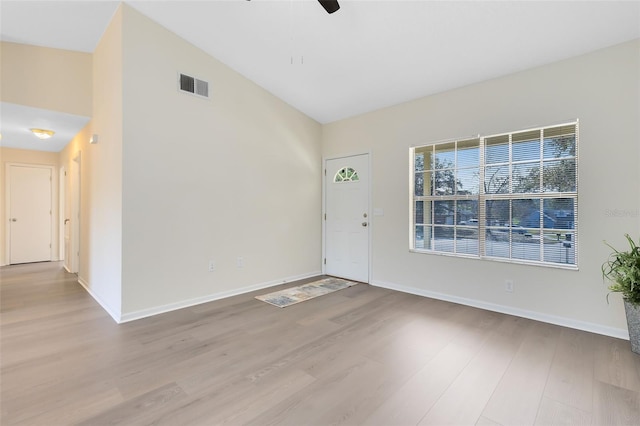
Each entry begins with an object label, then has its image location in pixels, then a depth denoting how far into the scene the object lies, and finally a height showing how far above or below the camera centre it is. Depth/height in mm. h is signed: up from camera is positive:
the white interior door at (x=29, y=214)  5949 -83
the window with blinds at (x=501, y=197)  2975 +192
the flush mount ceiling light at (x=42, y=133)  4344 +1173
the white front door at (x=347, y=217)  4633 -85
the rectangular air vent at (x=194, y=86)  3449 +1521
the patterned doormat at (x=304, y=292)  3723 -1128
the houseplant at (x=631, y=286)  2338 -591
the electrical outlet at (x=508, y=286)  3236 -809
